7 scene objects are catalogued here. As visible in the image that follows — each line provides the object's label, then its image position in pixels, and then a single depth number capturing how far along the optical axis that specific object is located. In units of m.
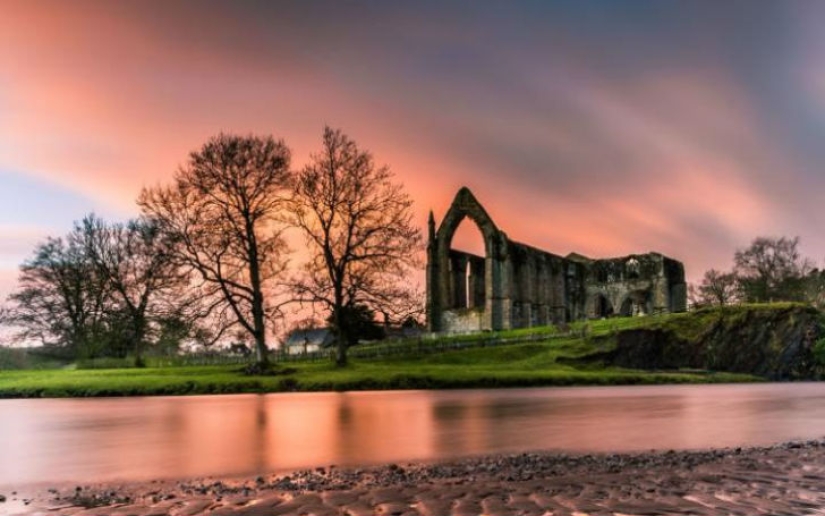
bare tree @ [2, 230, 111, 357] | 55.48
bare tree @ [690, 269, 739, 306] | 81.97
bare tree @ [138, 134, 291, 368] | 38.19
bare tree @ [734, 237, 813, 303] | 77.00
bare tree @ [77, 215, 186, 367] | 38.56
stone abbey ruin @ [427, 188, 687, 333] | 69.56
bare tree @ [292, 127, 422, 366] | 41.19
